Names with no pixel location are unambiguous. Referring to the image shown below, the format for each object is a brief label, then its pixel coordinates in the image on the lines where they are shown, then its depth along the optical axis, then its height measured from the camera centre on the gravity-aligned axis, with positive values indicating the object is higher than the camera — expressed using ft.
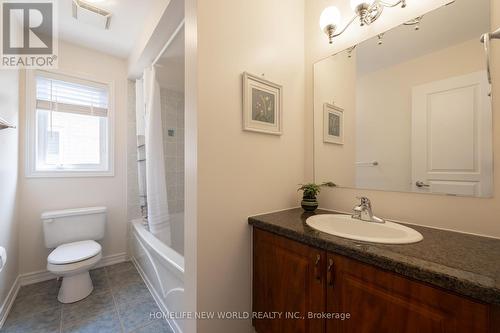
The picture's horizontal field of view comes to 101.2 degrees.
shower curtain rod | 5.10 +3.46
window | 6.74 +1.41
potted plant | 4.44 -0.68
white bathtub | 4.44 -2.73
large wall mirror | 3.04 +1.03
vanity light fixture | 3.83 +2.98
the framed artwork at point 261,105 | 3.96 +1.26
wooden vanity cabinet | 1.92 -1.57
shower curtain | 6.37 +0.11
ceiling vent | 5.31 +4.20
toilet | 5.48 -2.42
